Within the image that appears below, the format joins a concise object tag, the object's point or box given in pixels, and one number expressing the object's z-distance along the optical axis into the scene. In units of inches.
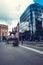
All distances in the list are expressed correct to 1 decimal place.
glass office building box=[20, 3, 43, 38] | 1386.1
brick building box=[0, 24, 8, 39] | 1937.5
